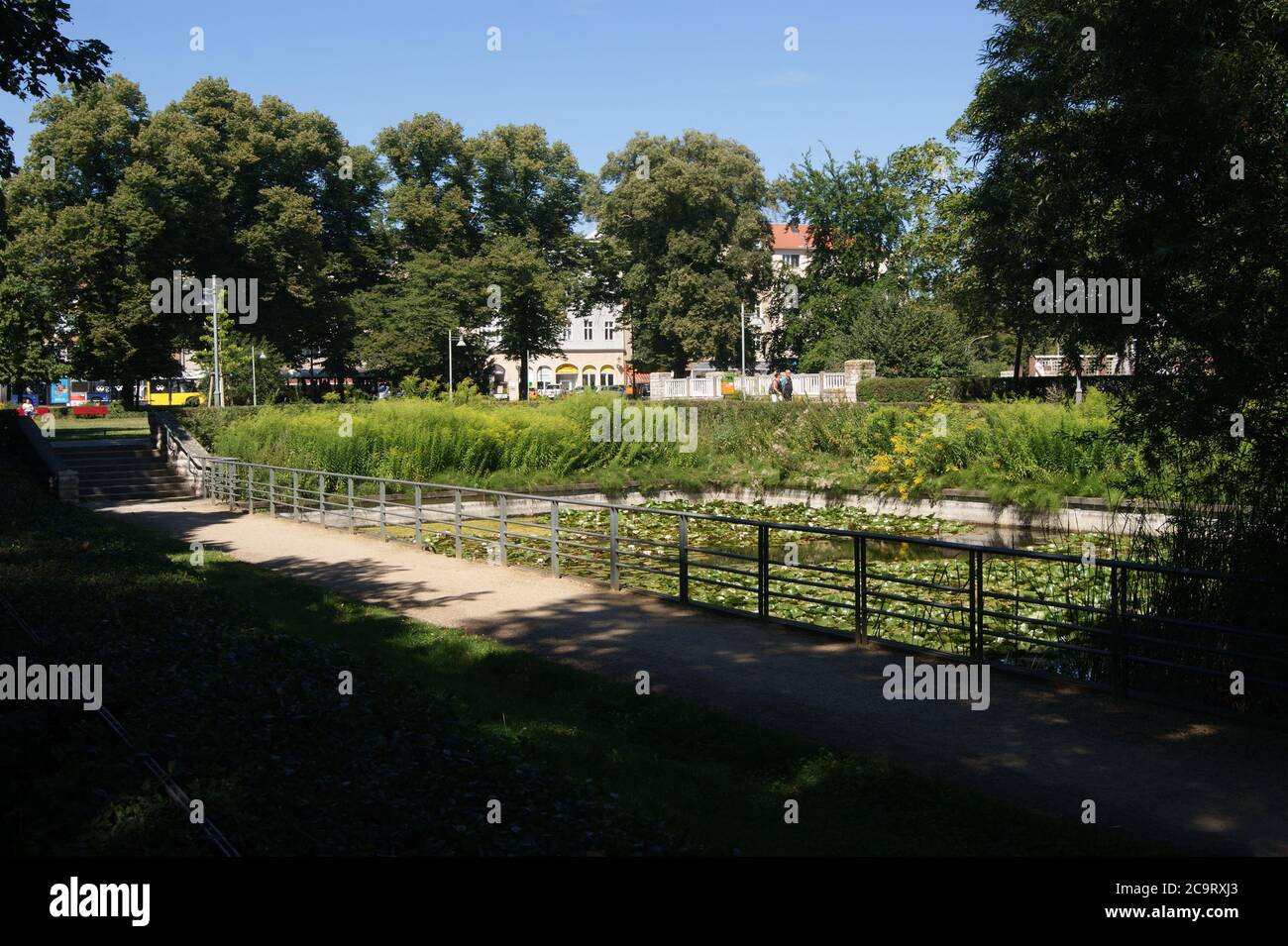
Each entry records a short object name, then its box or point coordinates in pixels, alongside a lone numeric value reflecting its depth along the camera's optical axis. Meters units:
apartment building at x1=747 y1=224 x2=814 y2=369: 119.31
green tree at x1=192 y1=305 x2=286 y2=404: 45.00
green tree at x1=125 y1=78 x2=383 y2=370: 49.12
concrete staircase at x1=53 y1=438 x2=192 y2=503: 29.13
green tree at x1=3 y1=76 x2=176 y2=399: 46.06
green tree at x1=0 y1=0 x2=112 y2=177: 15.95
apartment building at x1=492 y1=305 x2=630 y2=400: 105.69
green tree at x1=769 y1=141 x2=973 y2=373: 50.38
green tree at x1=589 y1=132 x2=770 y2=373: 69.50
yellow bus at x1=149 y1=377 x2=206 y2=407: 77.94
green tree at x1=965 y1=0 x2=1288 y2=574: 8.04
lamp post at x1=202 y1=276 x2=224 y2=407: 37.48
